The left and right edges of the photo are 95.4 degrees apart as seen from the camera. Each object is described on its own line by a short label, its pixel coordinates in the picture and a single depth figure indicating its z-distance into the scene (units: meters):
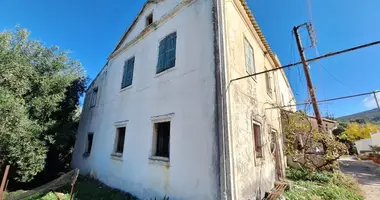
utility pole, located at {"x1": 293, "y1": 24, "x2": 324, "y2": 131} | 10.96
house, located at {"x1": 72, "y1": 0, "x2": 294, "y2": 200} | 4.64
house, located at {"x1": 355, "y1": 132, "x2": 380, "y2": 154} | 24.60
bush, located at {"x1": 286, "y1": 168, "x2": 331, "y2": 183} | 8.86
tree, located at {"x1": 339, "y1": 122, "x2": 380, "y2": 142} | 30.48
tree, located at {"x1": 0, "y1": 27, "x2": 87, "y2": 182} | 8.36
